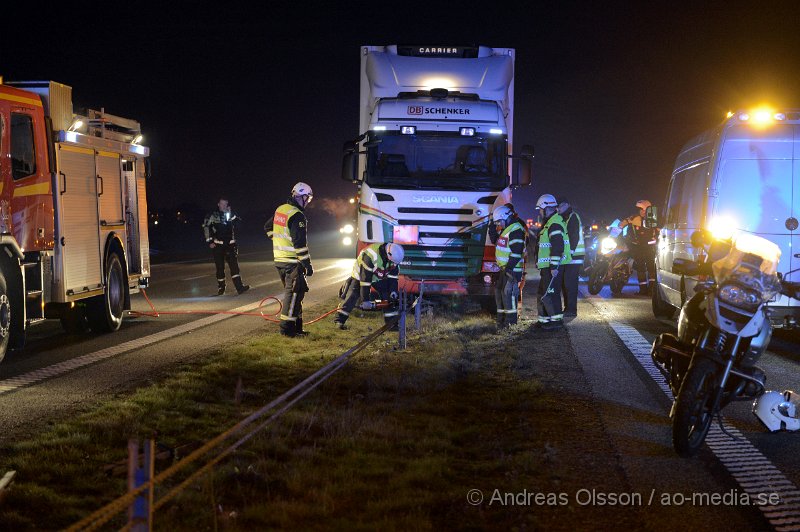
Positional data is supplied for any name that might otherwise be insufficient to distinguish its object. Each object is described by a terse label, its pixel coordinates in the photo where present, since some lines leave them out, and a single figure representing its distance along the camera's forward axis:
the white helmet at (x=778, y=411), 6.37
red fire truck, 9.42
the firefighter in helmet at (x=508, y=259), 12.36
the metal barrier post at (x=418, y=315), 12.09
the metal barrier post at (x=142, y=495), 3.34
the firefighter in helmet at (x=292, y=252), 11.03
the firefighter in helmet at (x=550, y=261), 12.03
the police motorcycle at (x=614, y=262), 17.61
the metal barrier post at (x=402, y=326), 10.27
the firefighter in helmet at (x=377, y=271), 11.75
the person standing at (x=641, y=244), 17.50
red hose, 13.59
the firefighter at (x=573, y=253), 13.27
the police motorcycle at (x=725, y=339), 5.74
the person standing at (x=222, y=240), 17.31
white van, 9.98
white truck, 13.45
